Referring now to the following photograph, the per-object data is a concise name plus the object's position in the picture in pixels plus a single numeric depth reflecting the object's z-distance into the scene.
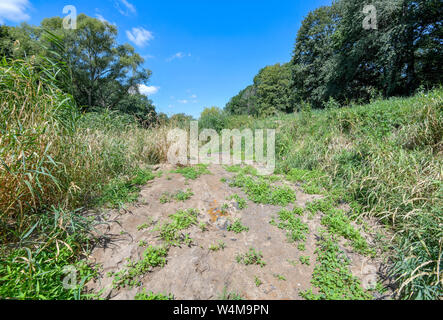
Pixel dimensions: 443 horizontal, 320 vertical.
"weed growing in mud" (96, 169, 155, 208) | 2.18
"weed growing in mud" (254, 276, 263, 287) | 1.45
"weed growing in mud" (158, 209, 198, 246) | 1.76
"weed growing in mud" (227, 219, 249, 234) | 2.05
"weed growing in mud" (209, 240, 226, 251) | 1.76
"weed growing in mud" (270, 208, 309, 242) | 1.95
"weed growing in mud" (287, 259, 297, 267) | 1.65
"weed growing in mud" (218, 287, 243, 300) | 1.33
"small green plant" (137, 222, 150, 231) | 1.87
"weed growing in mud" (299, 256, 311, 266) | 1.65
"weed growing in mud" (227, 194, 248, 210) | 2.48
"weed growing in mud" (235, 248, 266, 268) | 1.64
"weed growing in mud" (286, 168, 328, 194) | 2.84
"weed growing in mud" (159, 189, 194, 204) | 2.42
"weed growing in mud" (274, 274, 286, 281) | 1.50
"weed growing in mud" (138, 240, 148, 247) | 1.65
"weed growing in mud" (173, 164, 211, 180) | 3.22
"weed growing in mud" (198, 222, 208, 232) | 2.00
